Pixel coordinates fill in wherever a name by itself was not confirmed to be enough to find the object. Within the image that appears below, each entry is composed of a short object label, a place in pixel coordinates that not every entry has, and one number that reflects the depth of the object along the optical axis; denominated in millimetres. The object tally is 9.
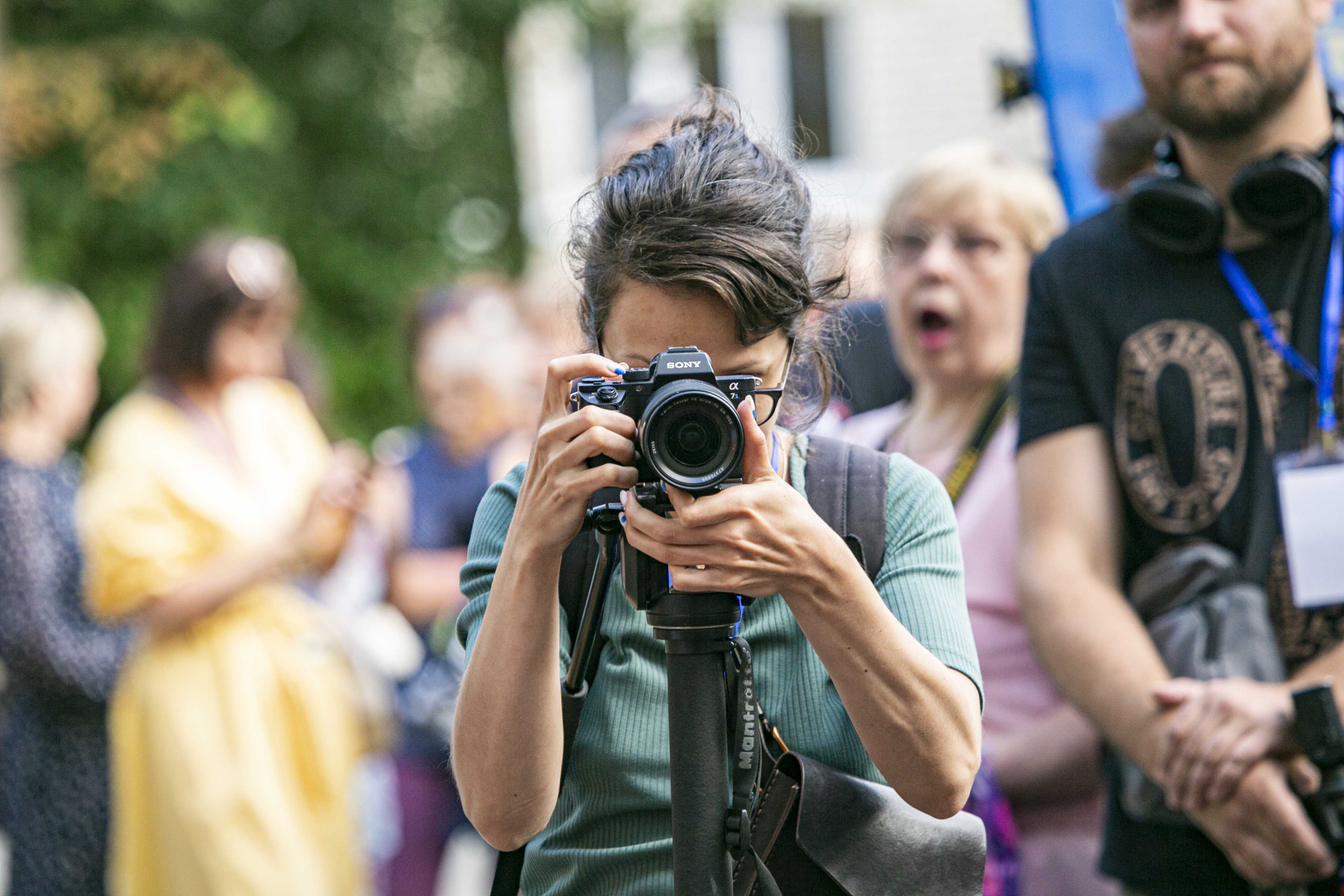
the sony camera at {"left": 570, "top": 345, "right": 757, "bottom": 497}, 3250
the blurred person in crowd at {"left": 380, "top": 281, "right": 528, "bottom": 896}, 9852
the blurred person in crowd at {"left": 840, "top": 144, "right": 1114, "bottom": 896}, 6184
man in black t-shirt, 5062
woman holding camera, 3318
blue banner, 6613
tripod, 3324
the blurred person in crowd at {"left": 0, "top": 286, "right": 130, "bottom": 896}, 8766
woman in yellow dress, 8547
